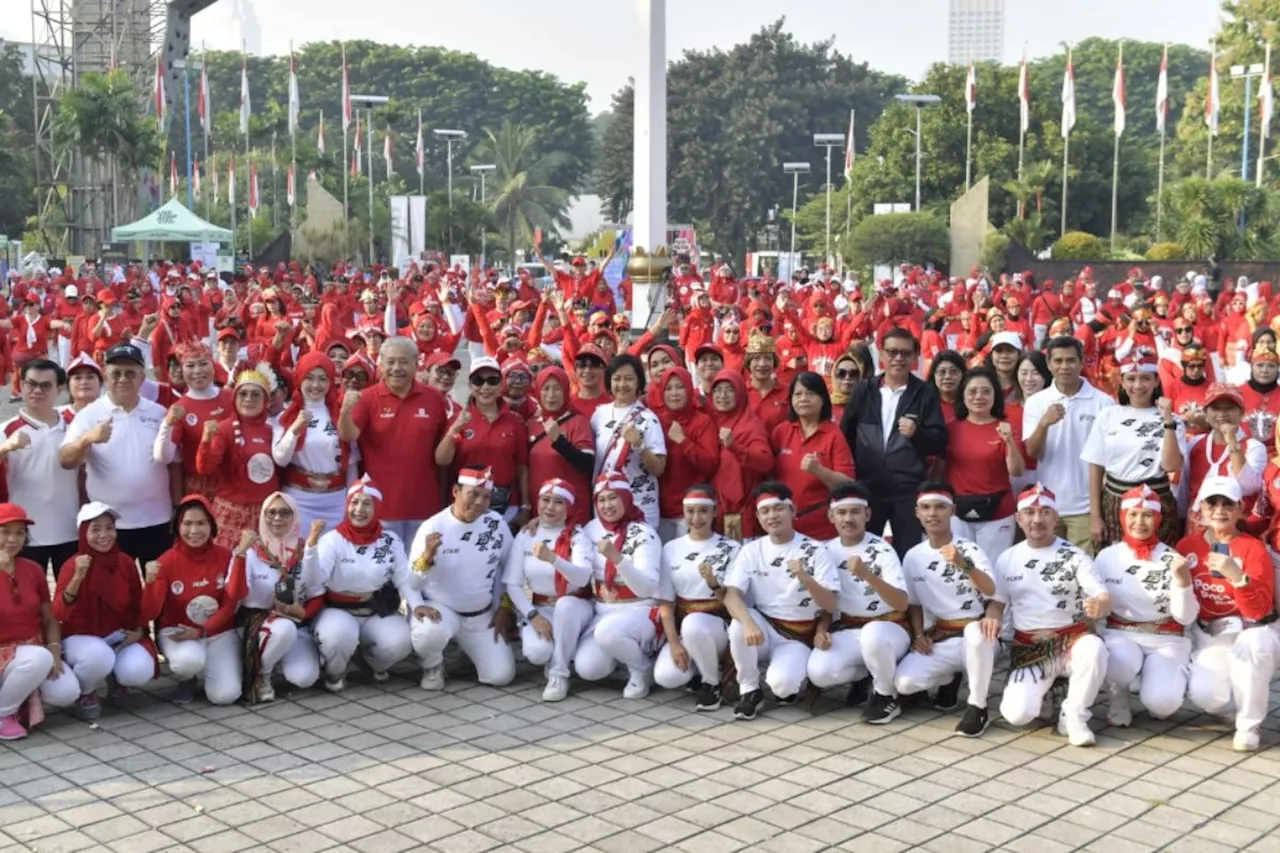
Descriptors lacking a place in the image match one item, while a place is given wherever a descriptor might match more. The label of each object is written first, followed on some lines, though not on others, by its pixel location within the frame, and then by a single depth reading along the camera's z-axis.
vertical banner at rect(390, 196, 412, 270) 40.75
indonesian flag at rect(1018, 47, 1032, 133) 41.31
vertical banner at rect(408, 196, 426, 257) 40.44
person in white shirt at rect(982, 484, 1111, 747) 6.41
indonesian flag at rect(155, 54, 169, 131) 42.77
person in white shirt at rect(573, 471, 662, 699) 7.11
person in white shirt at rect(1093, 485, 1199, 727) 6.47
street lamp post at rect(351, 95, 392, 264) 42.75
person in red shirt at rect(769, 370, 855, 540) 7.35
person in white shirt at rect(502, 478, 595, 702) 7.21
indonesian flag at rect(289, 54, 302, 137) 46.37
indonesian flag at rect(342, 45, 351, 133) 44.81
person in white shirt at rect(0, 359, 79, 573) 7.05
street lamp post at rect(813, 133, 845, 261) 49.78
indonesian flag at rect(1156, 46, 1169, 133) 39.12
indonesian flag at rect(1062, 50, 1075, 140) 39.81
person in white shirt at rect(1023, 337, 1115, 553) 7.57
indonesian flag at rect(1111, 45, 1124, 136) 37.96
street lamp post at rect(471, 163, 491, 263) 57.47
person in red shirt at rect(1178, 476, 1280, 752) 6.27
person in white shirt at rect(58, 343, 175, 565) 7.31
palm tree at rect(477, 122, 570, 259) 70.75
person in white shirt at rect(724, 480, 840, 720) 6.82
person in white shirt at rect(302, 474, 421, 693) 7.17
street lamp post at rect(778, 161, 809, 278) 56.69
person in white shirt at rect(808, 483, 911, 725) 6.71
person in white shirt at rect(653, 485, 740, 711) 6.97
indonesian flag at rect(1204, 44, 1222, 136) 40.00
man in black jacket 7.40
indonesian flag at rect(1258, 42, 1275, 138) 39.03
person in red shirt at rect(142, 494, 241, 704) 6.93
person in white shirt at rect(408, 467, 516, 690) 7.19
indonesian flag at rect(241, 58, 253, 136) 46.06
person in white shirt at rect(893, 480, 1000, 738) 6.56
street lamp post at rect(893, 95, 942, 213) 41.62
